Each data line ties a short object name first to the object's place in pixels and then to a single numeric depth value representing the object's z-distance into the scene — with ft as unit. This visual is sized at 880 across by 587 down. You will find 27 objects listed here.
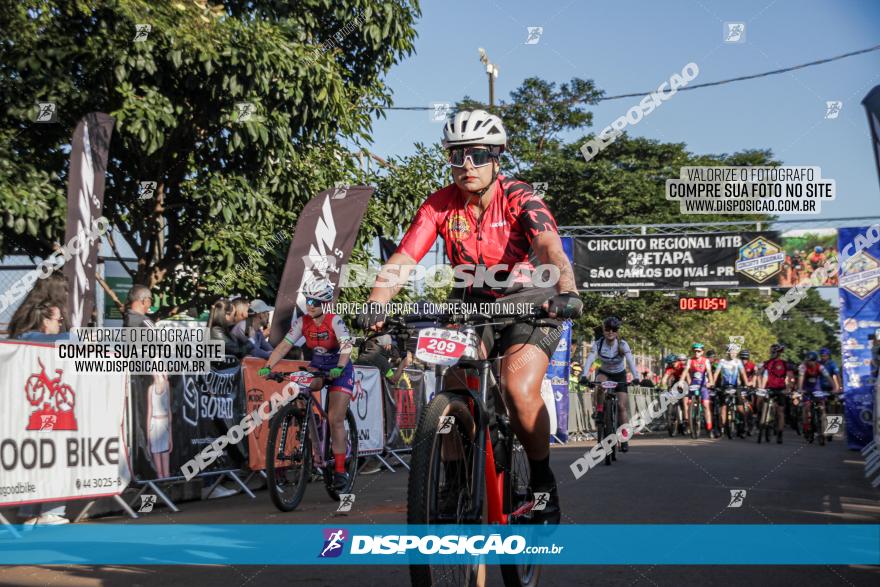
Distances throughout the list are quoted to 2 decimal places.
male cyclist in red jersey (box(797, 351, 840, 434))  70.69
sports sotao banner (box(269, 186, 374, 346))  44.21
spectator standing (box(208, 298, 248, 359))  38.68
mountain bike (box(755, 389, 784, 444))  71.77
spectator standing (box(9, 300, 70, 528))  28.58
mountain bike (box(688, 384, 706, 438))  73.82
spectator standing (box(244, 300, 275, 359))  42.52
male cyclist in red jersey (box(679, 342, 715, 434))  73.20
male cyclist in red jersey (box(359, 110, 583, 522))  15.39
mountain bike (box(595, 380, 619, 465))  45.80
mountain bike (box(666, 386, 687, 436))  78.95
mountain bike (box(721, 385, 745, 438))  73.72
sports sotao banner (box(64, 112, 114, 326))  34.19
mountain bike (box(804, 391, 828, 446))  70.02
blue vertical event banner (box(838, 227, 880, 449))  60.18
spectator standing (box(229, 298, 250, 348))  40.70
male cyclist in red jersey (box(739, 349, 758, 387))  82.65
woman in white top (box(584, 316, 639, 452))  47.37
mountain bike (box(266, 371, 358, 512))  28.60
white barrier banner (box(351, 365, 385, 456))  41.24
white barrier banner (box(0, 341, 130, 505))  24.48
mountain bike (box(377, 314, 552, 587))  12.37
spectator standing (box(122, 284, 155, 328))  32.25
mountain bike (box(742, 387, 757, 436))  76.54
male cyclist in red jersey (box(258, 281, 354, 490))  31.76
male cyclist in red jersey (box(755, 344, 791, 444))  71.72
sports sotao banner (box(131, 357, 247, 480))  29.40
